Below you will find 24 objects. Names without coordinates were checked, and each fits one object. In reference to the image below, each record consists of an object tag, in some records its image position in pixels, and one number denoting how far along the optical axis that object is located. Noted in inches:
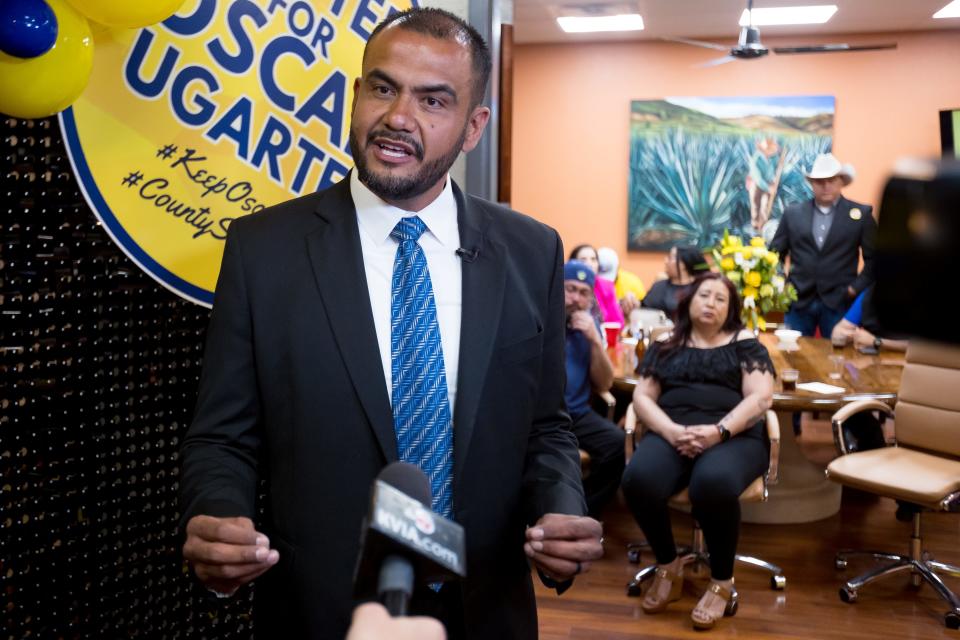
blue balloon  53.9
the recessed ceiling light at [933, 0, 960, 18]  308.1
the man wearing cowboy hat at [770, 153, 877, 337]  259.4
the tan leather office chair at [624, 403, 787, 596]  150.7
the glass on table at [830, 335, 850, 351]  209.5
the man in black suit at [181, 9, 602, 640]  55.1
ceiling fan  274.5
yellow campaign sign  67.4
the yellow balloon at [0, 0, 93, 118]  55.3
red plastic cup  208.7
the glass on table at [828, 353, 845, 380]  178.4
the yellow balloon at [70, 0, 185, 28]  57.9
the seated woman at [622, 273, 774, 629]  144.4
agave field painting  350.9
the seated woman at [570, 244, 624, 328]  234.1
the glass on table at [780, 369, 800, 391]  164.1
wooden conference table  175.0
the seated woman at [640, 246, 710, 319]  232.6
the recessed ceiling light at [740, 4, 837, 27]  317.1
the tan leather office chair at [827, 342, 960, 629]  145.0
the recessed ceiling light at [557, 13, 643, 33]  335.9
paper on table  163.8
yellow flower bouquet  193.8
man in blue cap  165.0
